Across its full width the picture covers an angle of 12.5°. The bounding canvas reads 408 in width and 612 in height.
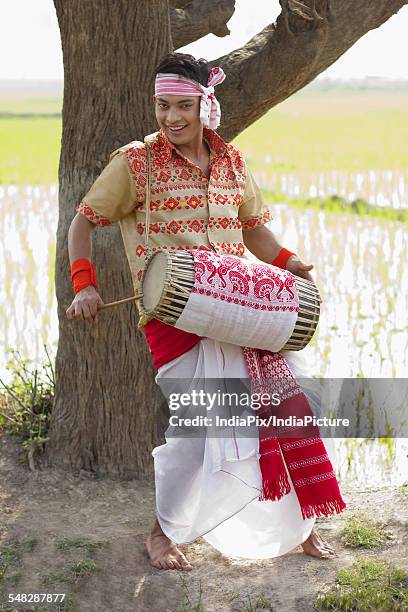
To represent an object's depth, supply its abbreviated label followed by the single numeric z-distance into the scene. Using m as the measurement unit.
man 5.10
